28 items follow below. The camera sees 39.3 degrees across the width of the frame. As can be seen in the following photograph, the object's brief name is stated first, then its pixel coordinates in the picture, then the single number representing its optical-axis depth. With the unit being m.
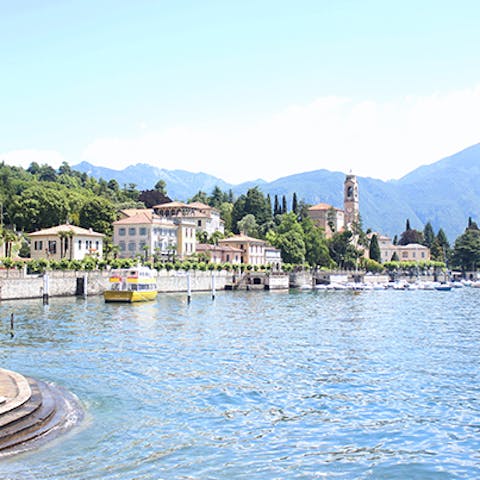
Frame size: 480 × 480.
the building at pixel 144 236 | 107.19
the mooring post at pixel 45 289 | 63.06
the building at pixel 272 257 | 129.57
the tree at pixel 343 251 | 150.50
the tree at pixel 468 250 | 174.50
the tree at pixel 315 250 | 140.50
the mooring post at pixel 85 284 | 74.44
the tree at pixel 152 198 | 151.50
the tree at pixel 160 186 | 171.50
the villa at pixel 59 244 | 89.62
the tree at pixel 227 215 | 158.38
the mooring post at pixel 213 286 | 79.07
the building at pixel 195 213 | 130.75
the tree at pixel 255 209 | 155.75
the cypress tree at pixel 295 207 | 171.50
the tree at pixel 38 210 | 108.56
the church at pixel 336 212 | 179.00
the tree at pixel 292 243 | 133.00
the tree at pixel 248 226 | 148.75
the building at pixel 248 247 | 125.19
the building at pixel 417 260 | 196.50
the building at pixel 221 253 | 117.69
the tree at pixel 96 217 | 108.19
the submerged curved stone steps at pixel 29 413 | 15.69
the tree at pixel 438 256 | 198.25
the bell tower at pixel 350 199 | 181.25
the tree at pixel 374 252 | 166.26
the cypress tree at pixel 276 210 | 171.25
